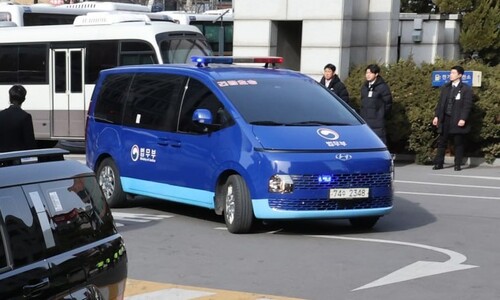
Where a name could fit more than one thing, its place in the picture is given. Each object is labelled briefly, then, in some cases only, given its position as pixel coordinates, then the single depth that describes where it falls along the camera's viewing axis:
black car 4.89
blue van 10.52
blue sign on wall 17.59
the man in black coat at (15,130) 10.45
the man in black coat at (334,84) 17.11
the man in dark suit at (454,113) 16.83
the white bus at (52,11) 25.94
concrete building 20.50
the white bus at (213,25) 30.19
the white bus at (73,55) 21.69
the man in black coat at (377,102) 16.62
